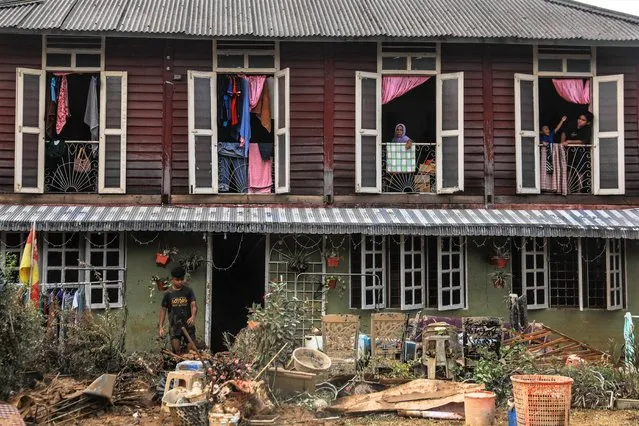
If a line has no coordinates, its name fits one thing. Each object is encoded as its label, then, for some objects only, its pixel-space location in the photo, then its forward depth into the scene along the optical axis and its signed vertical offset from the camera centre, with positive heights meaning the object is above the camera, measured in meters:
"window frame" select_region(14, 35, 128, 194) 11.45 +1.87
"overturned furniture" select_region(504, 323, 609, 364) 9.76 -1.71
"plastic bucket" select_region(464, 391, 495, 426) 7.45 -1.92
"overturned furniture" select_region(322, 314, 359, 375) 9.91 -1.51
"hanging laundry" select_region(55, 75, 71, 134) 11.69 +2.10
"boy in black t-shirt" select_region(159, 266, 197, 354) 10.07 -1.14
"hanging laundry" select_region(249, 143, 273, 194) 12.05 +1.02
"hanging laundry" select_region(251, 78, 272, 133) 12.21 +2.17
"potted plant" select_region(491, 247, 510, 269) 12.07 -0.43
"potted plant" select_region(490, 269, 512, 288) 12.11 -0.80
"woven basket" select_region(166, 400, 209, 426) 7.16 -1.91
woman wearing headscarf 12.50 +1.76
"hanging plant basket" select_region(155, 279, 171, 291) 11.59 -0.92
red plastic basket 6.88 -1.68
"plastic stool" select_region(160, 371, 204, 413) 7.93 -1.71
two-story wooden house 11.55 +1.31
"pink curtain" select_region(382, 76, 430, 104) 12.23 +2.61
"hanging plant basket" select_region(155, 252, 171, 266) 11.49 -0.47
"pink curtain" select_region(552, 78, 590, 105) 12.38 +2.58
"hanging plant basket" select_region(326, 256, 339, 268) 11.81 -0.51
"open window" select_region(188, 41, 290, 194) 11.83 +1.96
